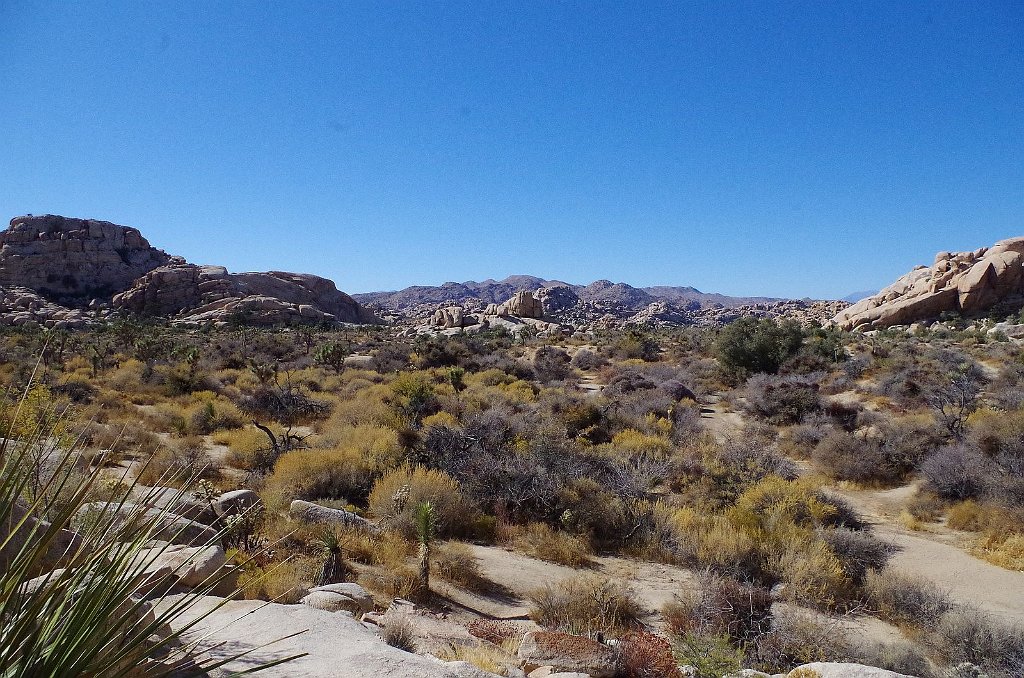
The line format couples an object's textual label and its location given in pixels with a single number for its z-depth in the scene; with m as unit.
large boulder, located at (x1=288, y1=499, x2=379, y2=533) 7.18
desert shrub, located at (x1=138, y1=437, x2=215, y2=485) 8.64
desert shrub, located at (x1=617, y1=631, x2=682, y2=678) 4.18
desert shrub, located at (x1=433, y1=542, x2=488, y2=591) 6.24
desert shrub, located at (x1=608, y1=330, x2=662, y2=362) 29.91
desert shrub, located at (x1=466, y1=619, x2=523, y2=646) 4.90
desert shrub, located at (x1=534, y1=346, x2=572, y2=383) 21.88
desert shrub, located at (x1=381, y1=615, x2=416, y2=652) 4.25
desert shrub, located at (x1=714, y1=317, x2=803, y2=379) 20.84
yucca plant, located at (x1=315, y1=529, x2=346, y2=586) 5.52
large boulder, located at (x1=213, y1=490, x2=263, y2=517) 6.62
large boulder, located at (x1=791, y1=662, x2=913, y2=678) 3.83
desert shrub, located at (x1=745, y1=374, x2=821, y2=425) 13.92
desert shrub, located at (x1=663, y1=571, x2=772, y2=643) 5.04
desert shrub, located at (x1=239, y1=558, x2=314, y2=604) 4.99
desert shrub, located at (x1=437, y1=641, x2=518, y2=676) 4.02
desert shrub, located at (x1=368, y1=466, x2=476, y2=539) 7.38
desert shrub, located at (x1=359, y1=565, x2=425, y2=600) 5.69
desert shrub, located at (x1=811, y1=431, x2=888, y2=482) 10.12
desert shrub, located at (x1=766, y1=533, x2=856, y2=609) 5.89
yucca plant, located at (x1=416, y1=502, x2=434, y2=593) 5.82
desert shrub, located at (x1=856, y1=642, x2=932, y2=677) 4.54
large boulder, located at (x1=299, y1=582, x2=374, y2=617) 4.81
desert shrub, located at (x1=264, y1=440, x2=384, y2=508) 8.52
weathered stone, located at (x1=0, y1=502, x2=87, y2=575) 3.31
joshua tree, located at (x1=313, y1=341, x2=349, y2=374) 21.39
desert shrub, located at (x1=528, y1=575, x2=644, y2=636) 5.27
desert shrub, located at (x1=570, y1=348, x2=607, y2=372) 26.52
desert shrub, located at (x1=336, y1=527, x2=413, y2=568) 6.41
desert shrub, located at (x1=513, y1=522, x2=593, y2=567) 7.00
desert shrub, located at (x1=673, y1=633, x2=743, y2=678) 4.08
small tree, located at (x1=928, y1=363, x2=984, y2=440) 10.87
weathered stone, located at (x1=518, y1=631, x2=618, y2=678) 4.12
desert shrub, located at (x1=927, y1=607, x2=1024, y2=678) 4.48
